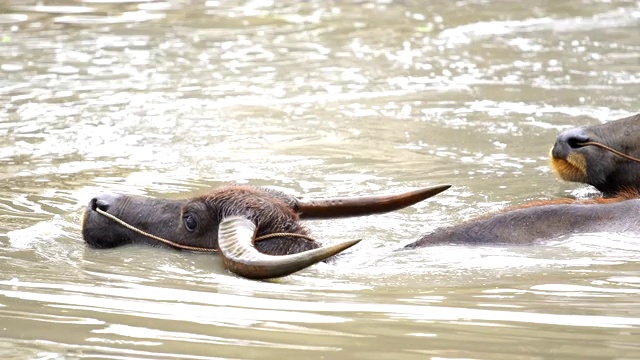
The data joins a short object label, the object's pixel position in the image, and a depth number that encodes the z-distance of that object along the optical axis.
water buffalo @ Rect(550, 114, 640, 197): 17.33
